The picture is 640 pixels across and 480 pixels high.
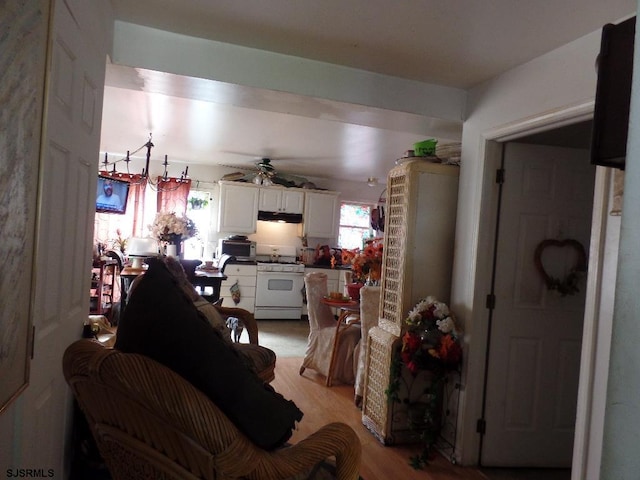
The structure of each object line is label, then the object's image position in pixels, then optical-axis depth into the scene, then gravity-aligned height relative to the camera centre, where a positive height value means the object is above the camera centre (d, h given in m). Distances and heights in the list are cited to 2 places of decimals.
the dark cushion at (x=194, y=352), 1.05 -0.33
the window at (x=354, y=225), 7.70 +0.18
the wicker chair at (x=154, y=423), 0.93 -0.47
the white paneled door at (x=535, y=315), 2.63 -0.42
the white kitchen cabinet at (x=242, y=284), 6.34 -0.87
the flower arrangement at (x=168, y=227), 4.12 -0.07
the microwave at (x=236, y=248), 6.51 -0.35
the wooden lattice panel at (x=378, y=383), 2.80 -1.02
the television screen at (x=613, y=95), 1.11 +0.43
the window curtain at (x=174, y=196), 6.31 +0.37
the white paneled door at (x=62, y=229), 1.26 -0.06
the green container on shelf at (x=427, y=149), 2.94 +0.64
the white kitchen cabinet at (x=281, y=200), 6.71 +0.47
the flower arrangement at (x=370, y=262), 3.57 -0.23
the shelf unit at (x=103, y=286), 5.12 -0.91
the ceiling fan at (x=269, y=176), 6.07 +0.84
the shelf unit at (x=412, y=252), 2.78 -0.08
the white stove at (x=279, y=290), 6.46 -0.94
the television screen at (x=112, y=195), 5.19 +0.27
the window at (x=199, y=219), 6.71 +0.06
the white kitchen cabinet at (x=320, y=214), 6.98 +0.30
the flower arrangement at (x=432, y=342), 2.53 -0.61
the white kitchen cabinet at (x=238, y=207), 6.52 +0.29
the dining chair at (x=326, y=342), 3.96 -1.04
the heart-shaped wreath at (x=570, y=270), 2.63 -0.12
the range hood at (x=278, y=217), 6.80 +0.20
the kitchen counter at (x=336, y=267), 6.91 -0.55
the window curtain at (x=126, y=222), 5.97 -0.07
